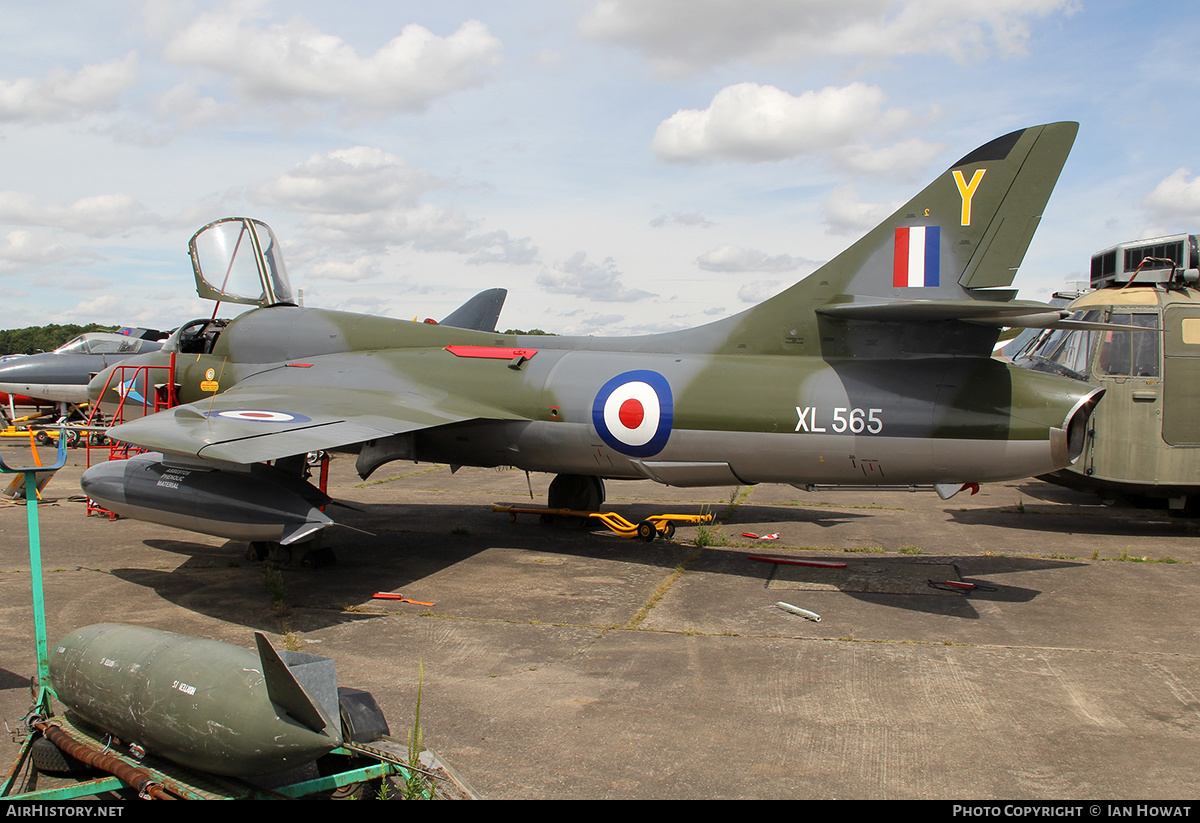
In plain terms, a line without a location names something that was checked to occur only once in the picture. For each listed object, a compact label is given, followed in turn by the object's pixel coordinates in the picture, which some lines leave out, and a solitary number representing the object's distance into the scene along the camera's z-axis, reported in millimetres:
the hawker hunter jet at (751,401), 7652
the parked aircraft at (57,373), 21297
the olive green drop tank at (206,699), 3863
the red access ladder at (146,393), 11523
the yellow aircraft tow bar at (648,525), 10586
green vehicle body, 11086
